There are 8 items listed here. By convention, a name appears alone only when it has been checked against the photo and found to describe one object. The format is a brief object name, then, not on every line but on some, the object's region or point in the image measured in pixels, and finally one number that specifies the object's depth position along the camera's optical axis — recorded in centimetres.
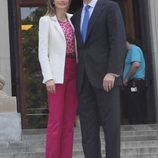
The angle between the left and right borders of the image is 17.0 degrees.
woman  495
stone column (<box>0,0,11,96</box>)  1053
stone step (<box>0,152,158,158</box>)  689
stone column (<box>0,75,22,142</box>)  798
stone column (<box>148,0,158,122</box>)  1117
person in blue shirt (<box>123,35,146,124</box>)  944
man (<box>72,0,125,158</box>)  466
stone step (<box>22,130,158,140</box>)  820
